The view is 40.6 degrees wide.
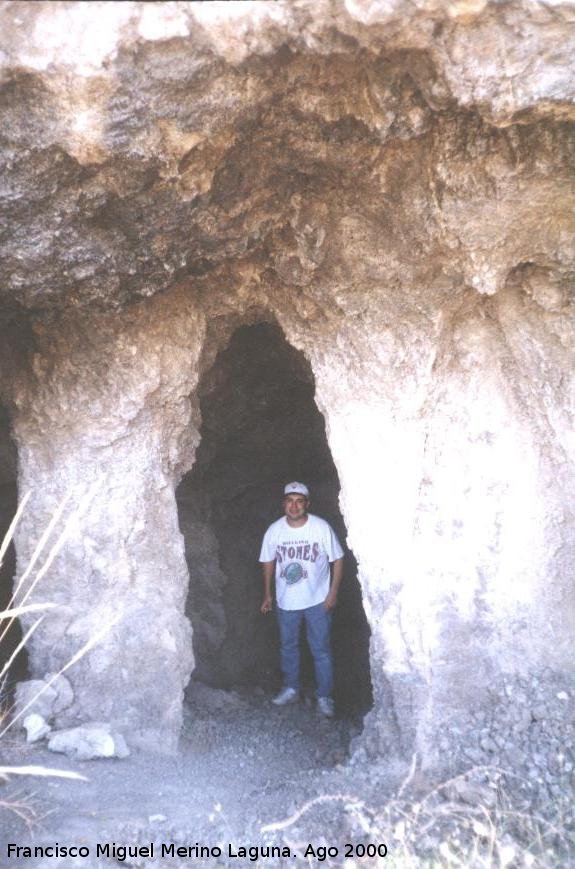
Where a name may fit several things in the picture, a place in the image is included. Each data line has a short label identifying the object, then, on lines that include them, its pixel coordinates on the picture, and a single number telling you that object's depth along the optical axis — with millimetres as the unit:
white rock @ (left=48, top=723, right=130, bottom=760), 3076
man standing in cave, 4531
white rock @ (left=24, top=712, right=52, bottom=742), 3096
